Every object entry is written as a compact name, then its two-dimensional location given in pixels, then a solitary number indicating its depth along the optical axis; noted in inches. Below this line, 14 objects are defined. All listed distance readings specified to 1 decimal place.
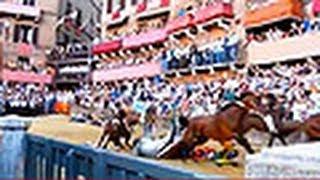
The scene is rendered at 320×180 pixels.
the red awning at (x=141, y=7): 1337.4
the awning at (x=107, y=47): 1379.2
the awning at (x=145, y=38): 1237.7
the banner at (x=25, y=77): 1401.3
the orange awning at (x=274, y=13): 852.0
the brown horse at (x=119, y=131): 451.5
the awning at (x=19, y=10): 1498.5
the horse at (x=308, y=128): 294.4
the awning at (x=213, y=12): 1027.3
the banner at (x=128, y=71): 1216.8
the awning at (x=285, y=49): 775.7
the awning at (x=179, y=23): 1136.2
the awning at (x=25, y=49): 1481.3
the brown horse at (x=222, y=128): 345.7
